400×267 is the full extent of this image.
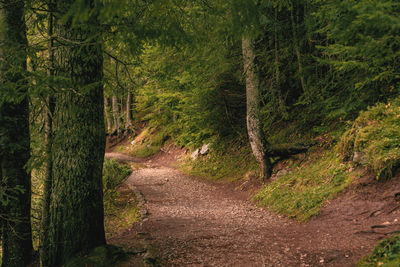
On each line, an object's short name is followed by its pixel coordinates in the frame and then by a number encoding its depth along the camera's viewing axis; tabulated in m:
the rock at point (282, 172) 8.66
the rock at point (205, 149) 14.20
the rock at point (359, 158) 5.94
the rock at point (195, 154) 14.87
